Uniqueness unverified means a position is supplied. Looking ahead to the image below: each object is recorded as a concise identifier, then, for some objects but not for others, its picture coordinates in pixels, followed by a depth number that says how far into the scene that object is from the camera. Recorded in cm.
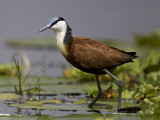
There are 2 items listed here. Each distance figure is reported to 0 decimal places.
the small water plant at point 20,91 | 1458
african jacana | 1310
